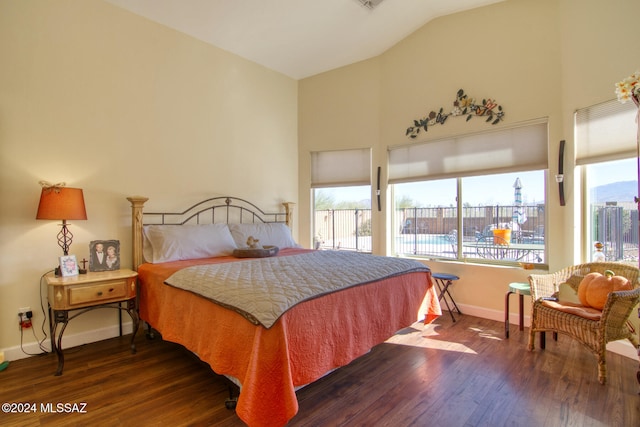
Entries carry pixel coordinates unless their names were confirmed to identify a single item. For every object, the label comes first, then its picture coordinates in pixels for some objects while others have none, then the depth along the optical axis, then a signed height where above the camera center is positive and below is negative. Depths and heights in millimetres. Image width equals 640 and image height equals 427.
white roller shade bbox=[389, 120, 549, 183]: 3248 +723
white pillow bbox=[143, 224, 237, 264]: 2965 -250
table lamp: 2430 +116
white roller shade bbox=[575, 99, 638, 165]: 2561 +730
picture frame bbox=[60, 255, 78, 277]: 2520 -392
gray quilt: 1635 -410
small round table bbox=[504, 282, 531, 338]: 2822 -699
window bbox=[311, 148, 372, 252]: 4469 +272
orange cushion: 2252 -713
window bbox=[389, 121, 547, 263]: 3322 +247
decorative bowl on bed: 3141 -359
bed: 1505 -578
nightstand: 2316 -593
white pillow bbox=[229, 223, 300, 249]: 3645 -202
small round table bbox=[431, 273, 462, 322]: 3441 -817
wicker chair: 2139 -737
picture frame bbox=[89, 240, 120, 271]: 2760 -333
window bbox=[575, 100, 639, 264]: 2605 +349
